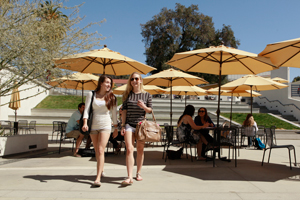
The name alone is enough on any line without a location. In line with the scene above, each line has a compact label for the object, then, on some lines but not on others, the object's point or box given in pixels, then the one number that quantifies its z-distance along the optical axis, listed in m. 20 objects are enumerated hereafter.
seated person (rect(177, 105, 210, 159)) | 6.45
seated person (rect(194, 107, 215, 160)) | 6.61
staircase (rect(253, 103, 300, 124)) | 20.47
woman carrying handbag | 4.29
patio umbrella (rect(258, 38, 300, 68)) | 5.33
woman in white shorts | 4.25
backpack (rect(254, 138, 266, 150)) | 9.27
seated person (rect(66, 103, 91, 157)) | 7.28
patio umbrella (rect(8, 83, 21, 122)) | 11.49
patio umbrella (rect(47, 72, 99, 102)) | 6.85
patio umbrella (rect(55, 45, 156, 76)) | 6.54
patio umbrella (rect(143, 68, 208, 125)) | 8.98
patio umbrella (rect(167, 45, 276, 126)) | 6.24
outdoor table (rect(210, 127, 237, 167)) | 5.94
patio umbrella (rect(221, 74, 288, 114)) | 9.69
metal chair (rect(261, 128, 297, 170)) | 5.83
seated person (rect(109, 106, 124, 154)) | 7.45
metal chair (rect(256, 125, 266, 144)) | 9.45
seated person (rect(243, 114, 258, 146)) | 9.48
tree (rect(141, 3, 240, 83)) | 34.78
